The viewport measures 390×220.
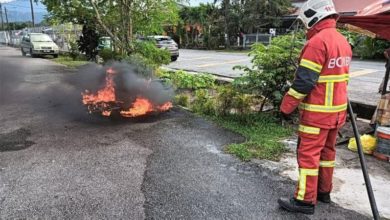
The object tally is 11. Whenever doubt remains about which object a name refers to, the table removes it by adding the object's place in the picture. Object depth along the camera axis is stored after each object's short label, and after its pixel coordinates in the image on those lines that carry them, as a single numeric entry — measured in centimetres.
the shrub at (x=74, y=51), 2066
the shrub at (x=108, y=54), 1227
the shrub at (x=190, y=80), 910
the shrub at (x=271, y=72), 624
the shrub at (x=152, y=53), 1108
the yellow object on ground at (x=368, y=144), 494
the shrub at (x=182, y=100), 802
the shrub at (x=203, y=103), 705
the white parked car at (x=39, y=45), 2212
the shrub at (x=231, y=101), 646
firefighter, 308
